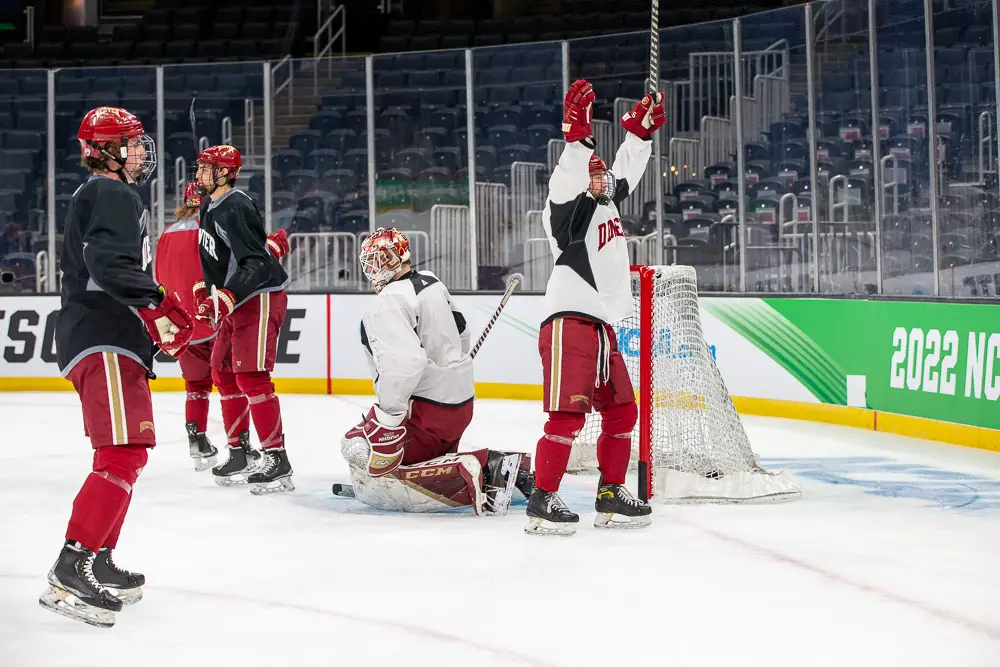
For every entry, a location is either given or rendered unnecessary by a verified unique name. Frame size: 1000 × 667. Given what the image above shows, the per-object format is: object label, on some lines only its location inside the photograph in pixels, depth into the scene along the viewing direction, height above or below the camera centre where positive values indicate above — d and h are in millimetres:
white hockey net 10266 -231
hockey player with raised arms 8828 +121
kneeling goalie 9078 -186
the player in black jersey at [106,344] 6559 +60
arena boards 13281 +43
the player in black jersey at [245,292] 10734 +316
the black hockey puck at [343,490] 10477 -509
